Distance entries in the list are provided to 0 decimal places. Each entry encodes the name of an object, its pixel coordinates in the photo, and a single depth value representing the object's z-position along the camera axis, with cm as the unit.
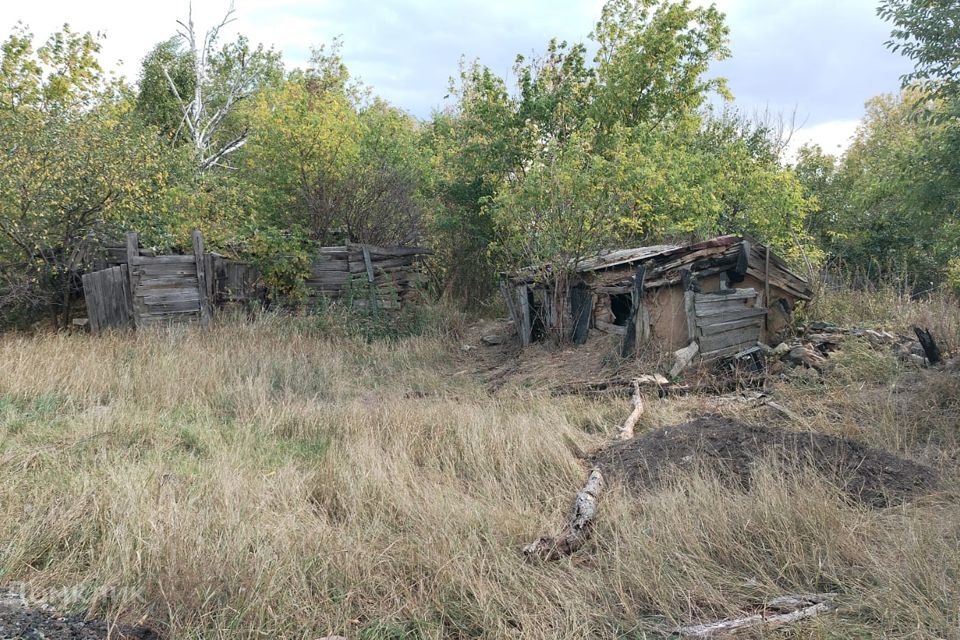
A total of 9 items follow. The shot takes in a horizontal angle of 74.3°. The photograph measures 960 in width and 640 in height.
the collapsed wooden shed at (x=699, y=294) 920
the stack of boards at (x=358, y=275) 1423
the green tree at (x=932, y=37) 757
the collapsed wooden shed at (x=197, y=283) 1148
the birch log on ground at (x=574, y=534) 398
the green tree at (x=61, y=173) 1048
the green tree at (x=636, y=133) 1489
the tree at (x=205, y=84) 2608
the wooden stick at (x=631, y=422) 647
